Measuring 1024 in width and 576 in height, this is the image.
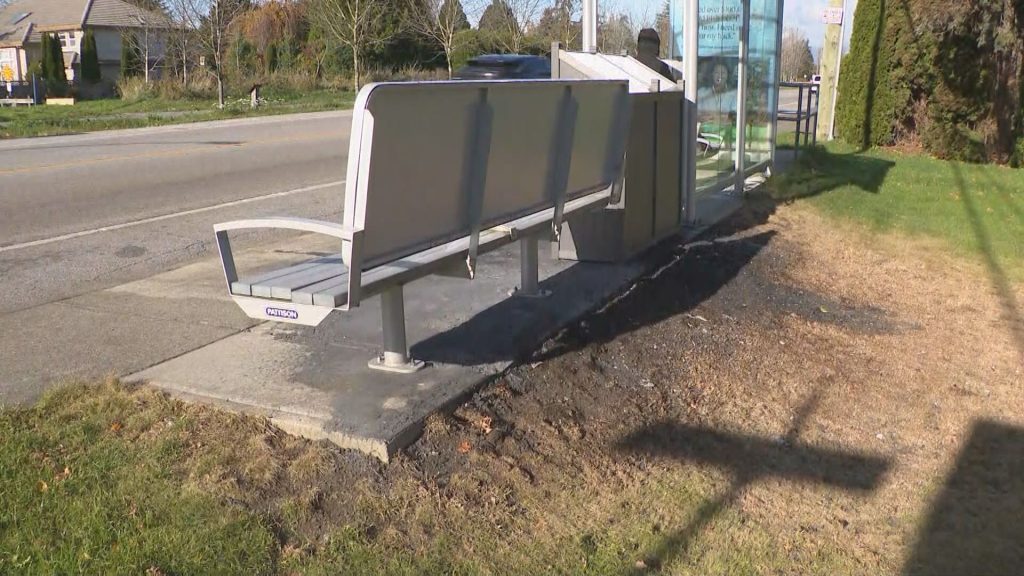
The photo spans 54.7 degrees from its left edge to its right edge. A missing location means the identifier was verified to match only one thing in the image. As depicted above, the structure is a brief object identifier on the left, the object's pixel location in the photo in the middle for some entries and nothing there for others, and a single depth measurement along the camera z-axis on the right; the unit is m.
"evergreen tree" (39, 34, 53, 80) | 44.47
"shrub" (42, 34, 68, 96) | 44.38
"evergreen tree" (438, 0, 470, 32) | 41.50
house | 54.41
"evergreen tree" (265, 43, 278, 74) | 46.09
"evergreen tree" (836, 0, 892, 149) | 19.09
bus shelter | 8.95
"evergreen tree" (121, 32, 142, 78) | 43.28
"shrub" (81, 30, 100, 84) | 45.72
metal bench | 3.99
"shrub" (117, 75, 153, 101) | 33.66
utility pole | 19.20
